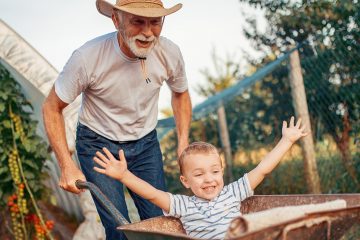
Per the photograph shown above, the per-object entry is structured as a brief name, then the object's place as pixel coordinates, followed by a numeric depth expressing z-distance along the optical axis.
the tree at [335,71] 6.34
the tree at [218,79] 13.24
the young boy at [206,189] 3.02
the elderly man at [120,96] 3.50
